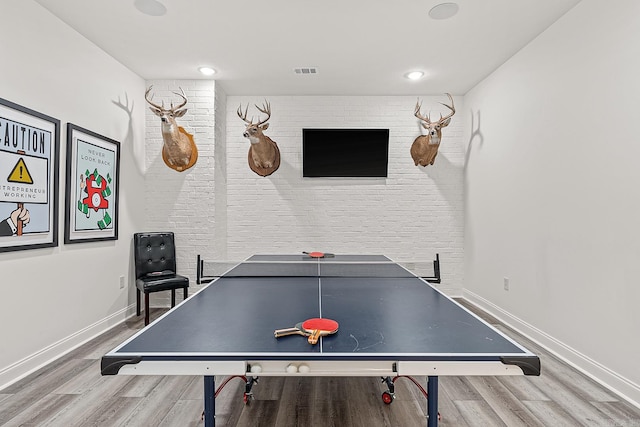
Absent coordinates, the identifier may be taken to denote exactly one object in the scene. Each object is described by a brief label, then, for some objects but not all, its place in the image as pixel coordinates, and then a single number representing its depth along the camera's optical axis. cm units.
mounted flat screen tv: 495
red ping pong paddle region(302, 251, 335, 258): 376
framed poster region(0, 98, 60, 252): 246
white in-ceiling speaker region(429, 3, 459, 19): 282
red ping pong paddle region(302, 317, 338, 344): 127
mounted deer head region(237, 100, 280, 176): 431
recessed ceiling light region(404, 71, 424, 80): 420
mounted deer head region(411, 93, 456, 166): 441
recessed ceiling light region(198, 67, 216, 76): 409
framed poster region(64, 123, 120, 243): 313
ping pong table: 116
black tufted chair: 370
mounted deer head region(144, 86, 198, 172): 390
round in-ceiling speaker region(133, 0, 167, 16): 280
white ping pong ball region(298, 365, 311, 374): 114
